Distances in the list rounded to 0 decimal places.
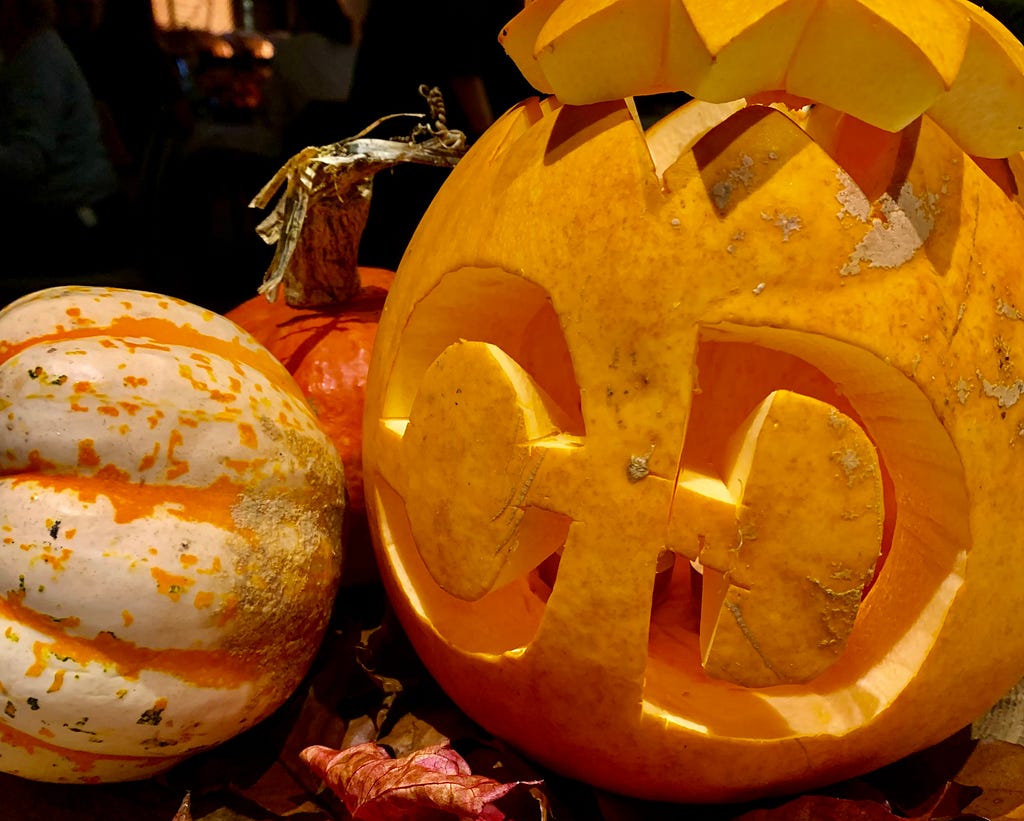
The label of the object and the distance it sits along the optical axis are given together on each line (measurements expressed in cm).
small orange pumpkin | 61
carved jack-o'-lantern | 43
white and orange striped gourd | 47
